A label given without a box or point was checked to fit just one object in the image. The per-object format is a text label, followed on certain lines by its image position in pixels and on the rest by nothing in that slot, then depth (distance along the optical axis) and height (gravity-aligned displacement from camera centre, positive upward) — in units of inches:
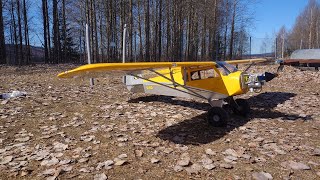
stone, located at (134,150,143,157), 202.1 -64.4
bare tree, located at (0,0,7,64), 962.1 +71.0
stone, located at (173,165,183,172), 179.3 -67.3
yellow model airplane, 275.7 -18.9
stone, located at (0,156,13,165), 186.1 -63.2
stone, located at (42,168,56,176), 171.9 -65.7
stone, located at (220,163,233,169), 183.3 -67.2
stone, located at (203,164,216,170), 181.9 -67.1
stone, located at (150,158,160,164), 190.7 -65.9
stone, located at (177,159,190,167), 186.7 -66.1
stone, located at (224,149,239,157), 205.3 -65.6
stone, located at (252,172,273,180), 168.9 -68.8
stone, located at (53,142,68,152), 209.2 -61.3
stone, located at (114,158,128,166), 184.9 -64.8
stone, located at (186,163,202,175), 176.1 -67.4
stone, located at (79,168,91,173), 175.0 -65.8
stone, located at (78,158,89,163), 188.9 -64.2
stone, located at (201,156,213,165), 189.8 -66.3
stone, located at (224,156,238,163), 195.0 -66.6
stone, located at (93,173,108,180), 166.6 -67.0
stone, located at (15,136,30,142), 227.0 -59.2
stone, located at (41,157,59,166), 184.4 -64.3
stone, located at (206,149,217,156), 206.1 -65.5
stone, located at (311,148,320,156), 204.9 -65.9
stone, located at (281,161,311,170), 182.1 -67.6
